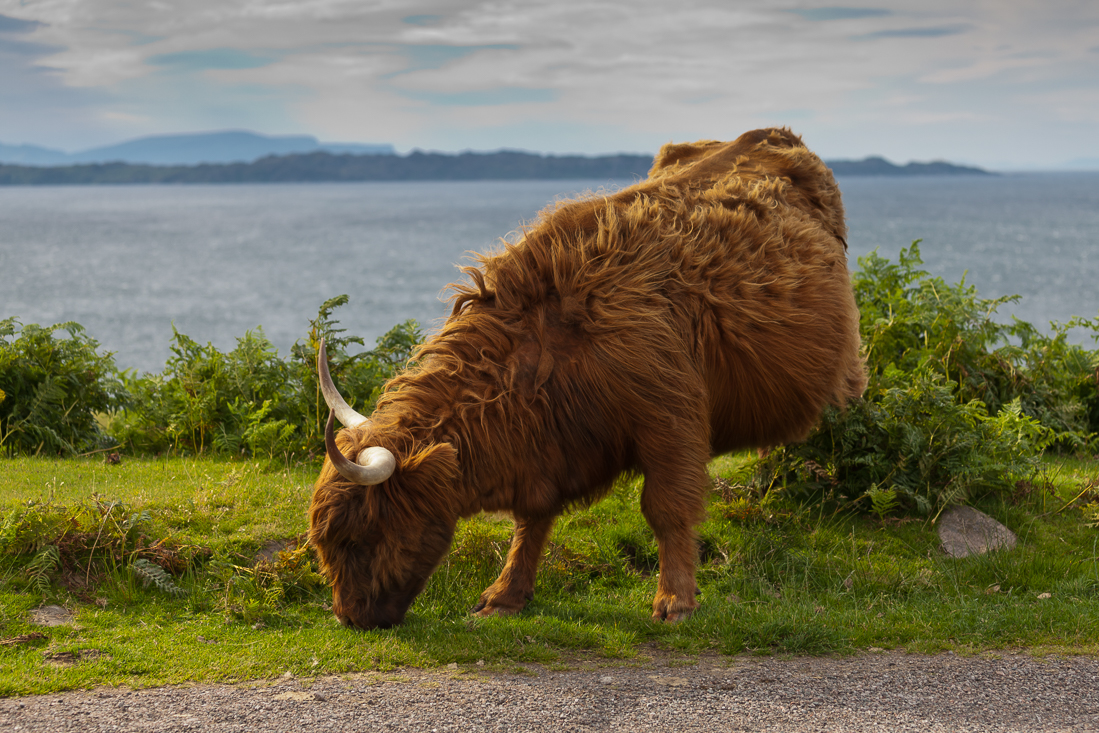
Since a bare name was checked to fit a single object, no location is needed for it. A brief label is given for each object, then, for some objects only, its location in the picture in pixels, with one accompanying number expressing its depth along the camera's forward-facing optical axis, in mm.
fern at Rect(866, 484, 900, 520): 6492
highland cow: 4723
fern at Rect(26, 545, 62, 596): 5305
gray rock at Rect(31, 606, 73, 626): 5012
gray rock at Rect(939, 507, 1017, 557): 6422
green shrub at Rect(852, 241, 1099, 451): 8617
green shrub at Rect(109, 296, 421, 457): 8031
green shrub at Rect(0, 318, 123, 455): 7980
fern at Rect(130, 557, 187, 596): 5453
